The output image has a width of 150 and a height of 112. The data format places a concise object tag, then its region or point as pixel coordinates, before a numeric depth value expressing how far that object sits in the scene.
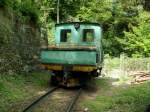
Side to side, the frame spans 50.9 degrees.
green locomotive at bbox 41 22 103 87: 6.09
